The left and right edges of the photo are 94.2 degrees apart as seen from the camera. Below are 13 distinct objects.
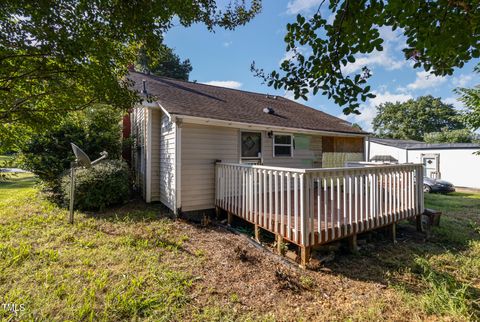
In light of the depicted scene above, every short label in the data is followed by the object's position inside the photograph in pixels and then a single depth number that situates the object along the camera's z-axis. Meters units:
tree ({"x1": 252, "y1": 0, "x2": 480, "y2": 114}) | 1.88
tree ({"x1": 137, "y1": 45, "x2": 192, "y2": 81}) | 25.58
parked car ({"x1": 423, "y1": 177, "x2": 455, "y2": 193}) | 12.61
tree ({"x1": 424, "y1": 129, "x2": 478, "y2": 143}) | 23.66
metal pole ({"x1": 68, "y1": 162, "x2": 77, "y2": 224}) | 5.36
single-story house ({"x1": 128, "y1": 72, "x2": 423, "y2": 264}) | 4.22
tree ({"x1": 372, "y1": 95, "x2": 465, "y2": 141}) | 36.22
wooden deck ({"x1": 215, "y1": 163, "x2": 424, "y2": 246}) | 3.82
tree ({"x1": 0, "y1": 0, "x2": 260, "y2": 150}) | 2.53
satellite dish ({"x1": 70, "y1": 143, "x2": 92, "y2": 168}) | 5.27
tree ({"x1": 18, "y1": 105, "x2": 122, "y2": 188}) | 7.26
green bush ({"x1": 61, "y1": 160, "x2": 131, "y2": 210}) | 6.52
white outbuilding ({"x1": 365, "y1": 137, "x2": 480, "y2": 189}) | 14.68
